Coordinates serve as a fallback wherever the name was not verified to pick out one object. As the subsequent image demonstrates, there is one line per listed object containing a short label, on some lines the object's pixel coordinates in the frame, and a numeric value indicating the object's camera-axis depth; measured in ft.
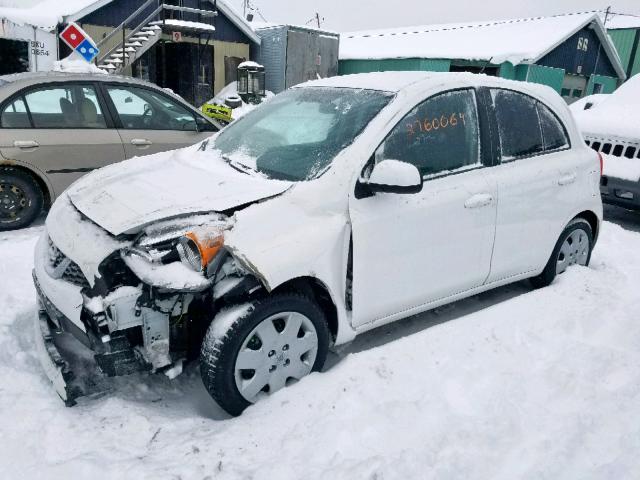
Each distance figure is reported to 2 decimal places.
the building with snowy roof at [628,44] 109.81
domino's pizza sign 30.89
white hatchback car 8.25
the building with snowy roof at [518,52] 76.89
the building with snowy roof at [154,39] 54.13
